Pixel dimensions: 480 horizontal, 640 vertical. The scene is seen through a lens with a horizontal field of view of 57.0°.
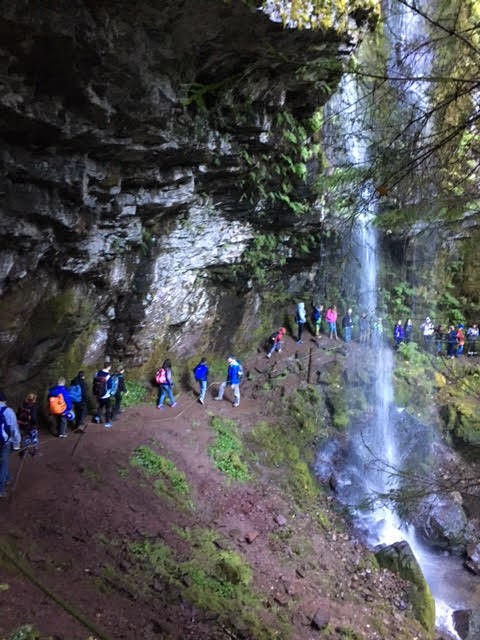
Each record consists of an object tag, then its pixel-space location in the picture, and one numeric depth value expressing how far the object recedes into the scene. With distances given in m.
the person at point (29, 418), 8.95
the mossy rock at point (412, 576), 9.16
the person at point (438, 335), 17.27
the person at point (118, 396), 11.20
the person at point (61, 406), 9.63
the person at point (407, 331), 18.48
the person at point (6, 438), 7.23
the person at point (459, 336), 17.02
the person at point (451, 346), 18.02
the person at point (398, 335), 18.27
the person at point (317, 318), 17.95
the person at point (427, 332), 17.02
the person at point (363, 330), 18.19
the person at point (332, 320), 18.02
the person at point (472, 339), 18.19
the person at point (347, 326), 17.94
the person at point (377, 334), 18.20
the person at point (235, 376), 13.90
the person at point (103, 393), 10.72
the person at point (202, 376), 13.55
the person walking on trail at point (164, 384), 12.68
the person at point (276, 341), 16.98
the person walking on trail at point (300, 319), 17.59
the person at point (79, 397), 10.23
